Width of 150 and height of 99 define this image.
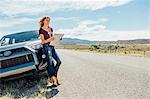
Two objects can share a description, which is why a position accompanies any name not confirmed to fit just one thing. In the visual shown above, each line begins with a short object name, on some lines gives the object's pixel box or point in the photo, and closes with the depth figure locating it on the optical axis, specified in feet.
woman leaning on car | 14.39
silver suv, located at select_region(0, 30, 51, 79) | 14.34
